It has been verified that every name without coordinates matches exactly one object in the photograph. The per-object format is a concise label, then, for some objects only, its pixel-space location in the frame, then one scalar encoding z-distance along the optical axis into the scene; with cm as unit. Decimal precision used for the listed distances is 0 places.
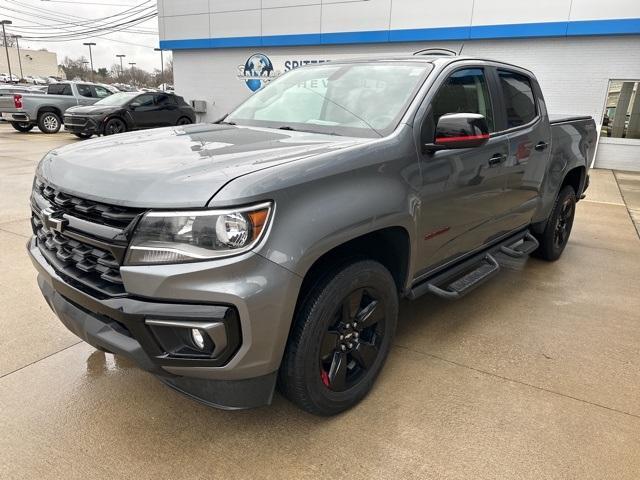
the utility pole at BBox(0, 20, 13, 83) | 6024
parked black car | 1430
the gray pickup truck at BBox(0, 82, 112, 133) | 1683
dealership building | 1223
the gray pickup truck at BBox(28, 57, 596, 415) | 198
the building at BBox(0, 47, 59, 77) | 8569
